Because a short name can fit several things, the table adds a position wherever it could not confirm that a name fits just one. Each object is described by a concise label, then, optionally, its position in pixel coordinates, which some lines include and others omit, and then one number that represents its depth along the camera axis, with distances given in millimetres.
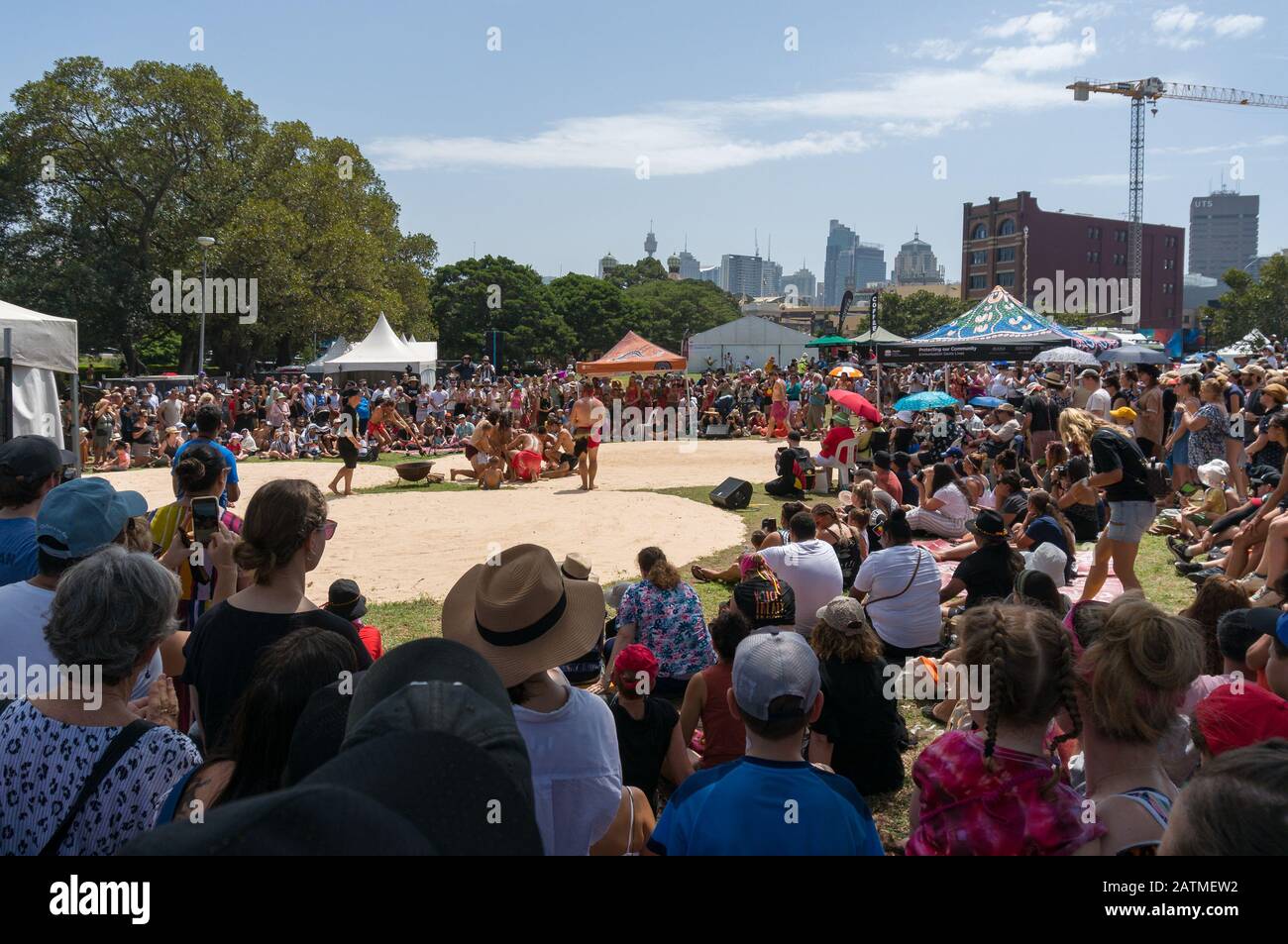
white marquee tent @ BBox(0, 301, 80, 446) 8734
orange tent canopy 29750
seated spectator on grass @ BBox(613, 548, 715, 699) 6164
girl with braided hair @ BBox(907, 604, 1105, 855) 2656
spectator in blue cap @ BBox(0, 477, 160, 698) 3412
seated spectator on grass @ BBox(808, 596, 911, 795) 5203
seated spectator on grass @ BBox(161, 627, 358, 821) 2408
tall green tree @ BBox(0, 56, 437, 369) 35375
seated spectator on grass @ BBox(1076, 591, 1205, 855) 2822
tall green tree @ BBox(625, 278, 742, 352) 111500
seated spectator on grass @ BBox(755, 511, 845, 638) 7227
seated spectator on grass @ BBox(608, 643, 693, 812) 4559
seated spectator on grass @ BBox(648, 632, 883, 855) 2555
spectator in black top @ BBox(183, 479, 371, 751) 3428
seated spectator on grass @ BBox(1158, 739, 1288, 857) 1591
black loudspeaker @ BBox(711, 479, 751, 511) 15031
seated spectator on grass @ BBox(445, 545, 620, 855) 2959
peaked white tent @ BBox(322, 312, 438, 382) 31312
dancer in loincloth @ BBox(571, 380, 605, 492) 16797
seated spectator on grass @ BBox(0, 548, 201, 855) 2369
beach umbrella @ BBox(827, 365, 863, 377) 24931
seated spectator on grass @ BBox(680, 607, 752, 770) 5059
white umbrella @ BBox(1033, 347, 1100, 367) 21578
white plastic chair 16109
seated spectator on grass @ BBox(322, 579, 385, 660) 5738
